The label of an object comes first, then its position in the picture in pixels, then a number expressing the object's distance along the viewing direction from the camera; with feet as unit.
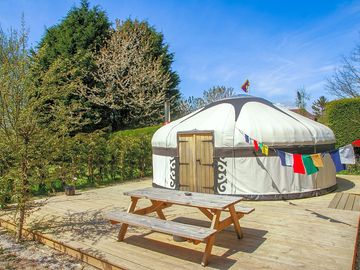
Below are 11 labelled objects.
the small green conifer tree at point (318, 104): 121.60
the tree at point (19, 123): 12.41
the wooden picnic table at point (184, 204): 9.80
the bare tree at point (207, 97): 82.03
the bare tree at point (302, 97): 83.56
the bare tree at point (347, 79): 58.39
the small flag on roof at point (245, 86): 28.37
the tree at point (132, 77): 50.60
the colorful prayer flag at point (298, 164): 17.16
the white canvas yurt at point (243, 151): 20.26
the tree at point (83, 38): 48.96
